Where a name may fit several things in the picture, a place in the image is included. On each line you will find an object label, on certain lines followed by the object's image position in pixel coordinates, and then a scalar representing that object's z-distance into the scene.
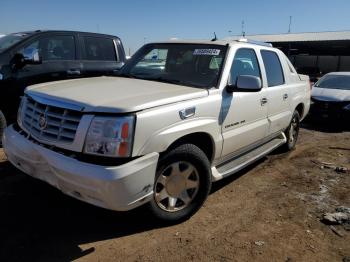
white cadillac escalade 3.03
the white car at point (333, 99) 9.68
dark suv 6.05
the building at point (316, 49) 32.62
